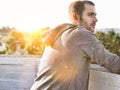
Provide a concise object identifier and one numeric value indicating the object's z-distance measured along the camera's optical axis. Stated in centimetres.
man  183
